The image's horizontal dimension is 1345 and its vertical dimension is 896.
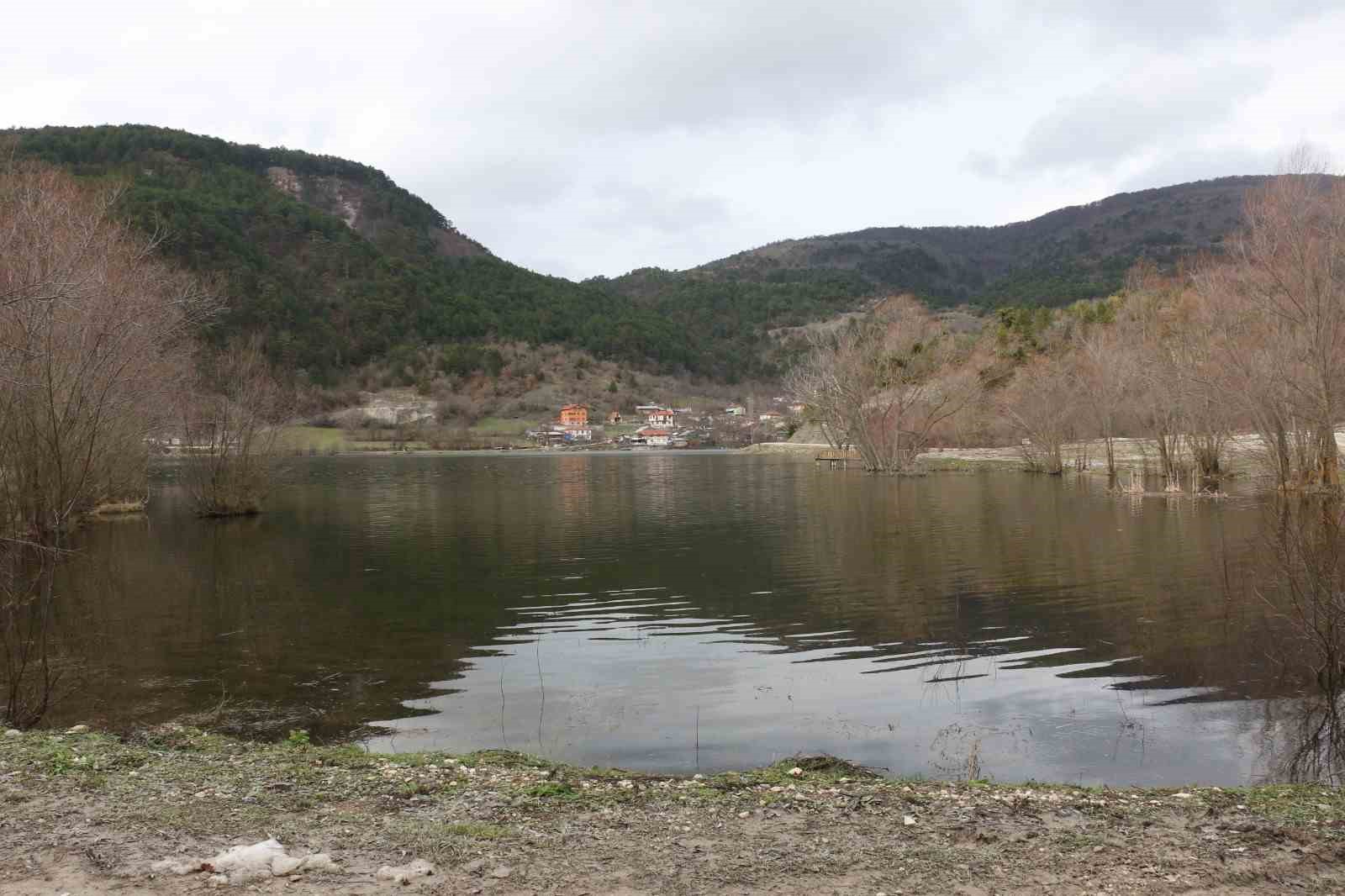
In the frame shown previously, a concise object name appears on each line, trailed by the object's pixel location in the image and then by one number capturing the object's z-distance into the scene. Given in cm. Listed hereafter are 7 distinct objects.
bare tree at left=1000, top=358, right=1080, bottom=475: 5153
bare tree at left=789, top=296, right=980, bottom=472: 5822
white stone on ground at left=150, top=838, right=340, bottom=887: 503
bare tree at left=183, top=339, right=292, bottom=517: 3262
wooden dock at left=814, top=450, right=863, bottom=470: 6779
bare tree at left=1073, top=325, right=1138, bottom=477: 4634
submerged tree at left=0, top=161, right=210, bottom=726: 1226
